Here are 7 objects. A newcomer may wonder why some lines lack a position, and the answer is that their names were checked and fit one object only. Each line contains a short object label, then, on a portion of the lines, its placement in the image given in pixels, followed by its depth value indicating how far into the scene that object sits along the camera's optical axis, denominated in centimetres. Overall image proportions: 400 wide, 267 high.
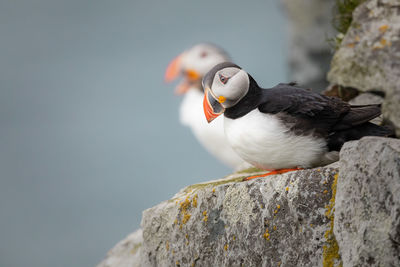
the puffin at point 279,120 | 689
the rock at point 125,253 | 1077
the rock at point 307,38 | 2461
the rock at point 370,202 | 512
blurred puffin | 1423
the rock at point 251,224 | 605
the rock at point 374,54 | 984
